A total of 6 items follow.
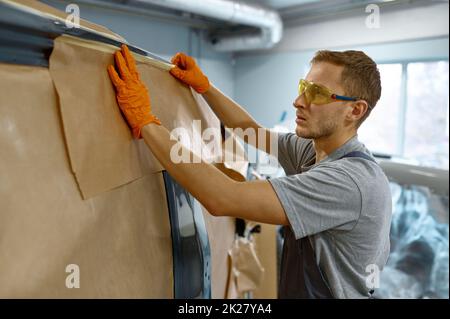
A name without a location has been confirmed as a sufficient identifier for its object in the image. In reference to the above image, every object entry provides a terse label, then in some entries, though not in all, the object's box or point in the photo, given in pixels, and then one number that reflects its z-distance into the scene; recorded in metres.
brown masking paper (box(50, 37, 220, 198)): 0.72
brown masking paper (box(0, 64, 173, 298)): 0.60
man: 0.92
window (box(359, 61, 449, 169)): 3.67
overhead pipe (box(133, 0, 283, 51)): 3.15
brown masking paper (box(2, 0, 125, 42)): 0.64
